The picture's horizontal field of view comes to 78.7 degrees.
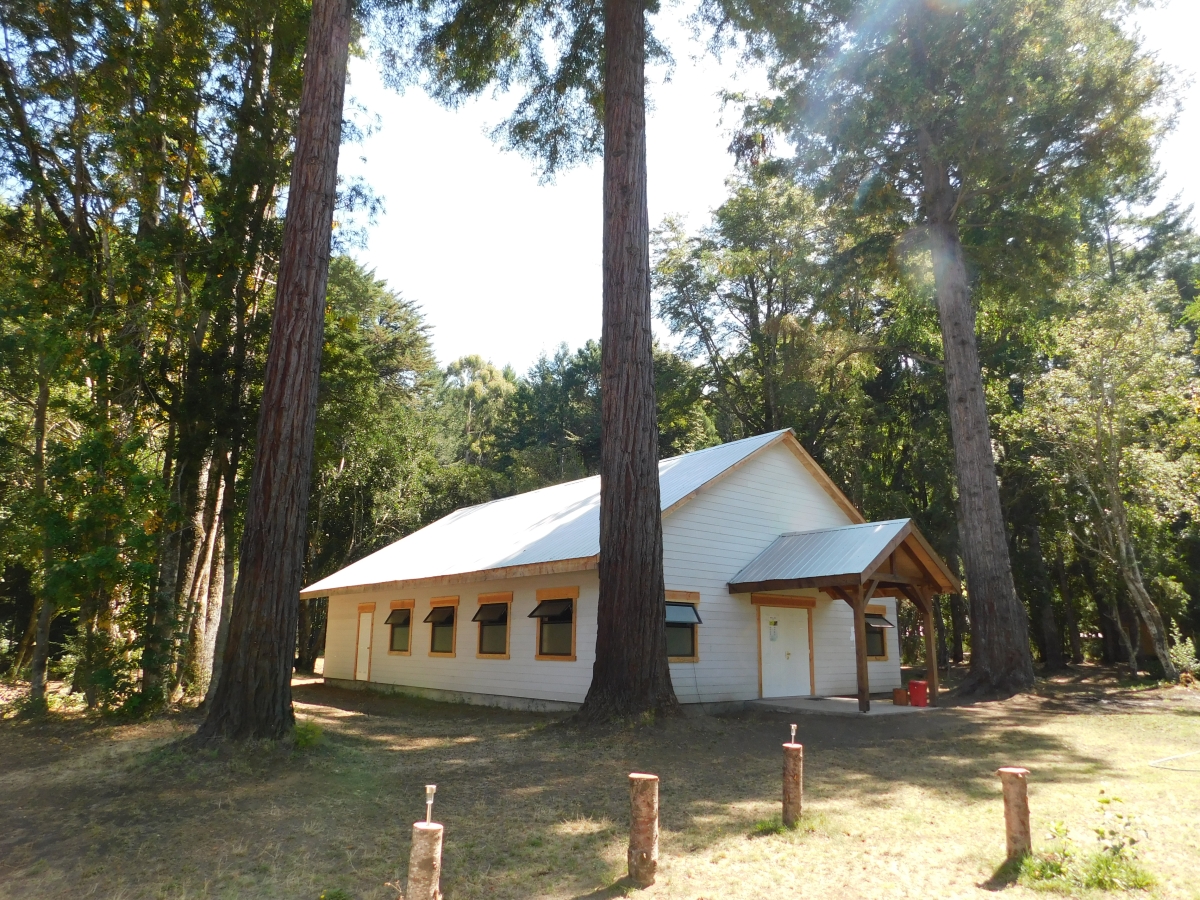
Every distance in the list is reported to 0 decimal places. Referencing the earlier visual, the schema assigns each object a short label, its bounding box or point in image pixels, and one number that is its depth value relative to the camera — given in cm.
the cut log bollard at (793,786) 573
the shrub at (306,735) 783
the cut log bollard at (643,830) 459
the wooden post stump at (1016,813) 484
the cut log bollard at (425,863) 358
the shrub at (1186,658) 1711
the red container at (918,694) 1381
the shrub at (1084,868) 448
